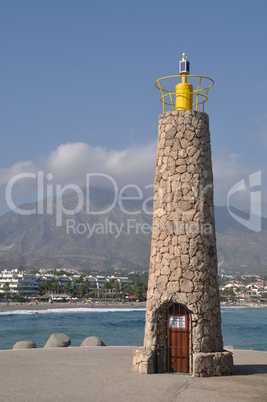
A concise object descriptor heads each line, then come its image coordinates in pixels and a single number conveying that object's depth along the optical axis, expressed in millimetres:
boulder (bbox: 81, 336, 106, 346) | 21938
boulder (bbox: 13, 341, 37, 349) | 21000
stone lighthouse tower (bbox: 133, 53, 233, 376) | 14164
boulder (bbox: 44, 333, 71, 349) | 21297
